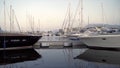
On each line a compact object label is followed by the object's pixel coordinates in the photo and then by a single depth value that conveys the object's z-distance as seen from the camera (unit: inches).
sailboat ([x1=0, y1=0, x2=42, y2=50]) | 860.6
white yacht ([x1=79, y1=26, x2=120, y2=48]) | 811.6
